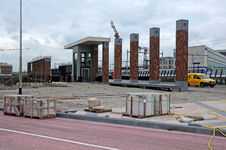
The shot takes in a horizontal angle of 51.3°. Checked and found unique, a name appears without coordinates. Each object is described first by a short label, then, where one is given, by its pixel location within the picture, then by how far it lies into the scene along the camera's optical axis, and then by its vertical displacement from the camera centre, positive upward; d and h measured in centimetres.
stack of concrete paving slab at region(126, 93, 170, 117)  1050 -122
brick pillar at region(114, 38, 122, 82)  4031 +279
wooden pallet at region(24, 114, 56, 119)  1111 -191
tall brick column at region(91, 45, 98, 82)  5125 +326
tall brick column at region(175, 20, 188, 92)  2511 +262
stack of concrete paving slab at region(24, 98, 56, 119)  1113 -150
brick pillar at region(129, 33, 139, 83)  3509 +294
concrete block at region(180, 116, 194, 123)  943 -171
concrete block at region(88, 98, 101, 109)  1259 -136
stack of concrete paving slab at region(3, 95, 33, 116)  1194 -144
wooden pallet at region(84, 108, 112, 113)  1216 -173
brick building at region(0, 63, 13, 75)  13270 +443
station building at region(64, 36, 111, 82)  5066 +347
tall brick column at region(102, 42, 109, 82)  4738 +306
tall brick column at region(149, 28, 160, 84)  2947 +280
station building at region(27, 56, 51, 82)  6211 +385
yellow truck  3206 -35
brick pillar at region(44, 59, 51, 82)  6323 +315
